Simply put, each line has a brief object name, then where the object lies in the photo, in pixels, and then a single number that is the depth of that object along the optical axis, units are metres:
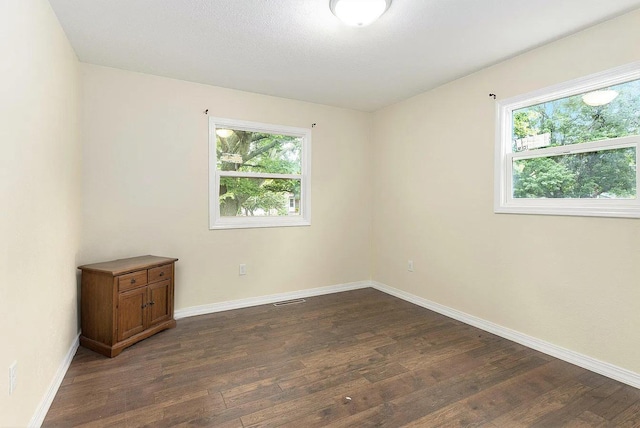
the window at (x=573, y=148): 2.25
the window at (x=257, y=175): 3.62
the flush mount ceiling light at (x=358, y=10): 1.99
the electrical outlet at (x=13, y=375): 1.44
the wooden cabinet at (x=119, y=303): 2.51
